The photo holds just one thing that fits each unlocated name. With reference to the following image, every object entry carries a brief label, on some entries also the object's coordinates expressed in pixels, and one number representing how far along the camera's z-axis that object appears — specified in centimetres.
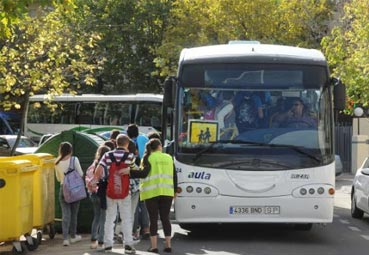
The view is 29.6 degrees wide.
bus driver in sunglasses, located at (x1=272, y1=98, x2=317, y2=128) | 1143
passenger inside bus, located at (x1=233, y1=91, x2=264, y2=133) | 1141
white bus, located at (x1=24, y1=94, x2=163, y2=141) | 3234
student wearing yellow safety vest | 1035
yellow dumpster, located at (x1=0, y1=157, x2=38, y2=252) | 972
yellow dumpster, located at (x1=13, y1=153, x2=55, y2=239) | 1108
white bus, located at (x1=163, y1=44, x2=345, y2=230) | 1113
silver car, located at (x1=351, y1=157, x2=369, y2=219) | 1438
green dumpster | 1270
